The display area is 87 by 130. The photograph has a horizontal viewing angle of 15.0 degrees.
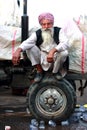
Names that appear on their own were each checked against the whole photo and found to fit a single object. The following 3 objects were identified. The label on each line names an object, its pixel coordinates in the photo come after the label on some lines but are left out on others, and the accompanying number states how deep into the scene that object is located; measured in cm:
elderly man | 487
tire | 502
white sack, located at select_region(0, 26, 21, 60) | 517
